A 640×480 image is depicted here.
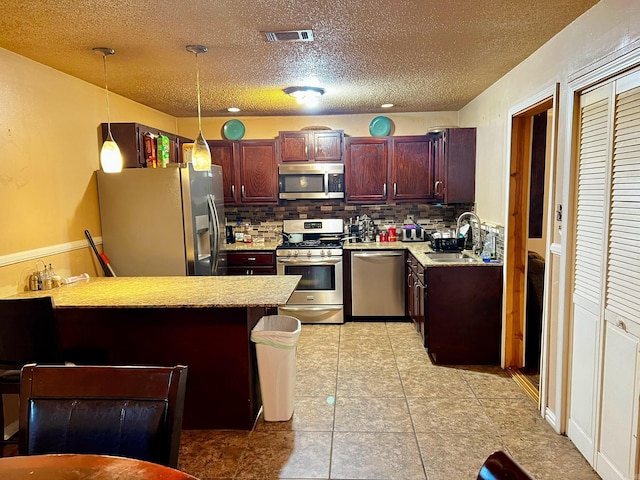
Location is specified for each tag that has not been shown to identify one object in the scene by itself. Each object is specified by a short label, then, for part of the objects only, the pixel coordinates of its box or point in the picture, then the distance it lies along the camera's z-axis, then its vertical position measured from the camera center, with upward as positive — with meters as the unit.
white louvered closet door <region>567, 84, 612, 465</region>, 2.09 -0.33
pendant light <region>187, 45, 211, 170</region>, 2.69 +0.31
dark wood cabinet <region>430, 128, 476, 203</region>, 4.30 +0.35
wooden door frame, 3.23 -0.24
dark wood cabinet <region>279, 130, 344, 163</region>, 4.83 +0.63
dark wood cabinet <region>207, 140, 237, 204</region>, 4.89 +0.49
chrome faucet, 3.96 -0.35
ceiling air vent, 2.36 +0.94
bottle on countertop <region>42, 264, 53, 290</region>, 2.79 -0.49
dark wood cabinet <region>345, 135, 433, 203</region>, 4.80 +0.35
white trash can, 2.63 -1.05
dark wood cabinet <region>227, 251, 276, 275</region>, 4.67 -0.66
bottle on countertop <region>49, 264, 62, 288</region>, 2.86 -0.49
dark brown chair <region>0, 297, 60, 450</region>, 2.01 -0.61
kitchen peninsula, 2.62 -0.85
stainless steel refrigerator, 3.48 -0.13
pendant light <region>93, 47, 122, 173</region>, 2.62 +0.31
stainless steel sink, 3.82 -0.54
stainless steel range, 4.66 -0.86
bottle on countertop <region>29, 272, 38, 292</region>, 2.75 -0.50
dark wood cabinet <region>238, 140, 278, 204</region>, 4.89 +0.36
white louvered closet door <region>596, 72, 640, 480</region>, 1.84 -0.47
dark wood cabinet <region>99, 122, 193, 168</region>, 3.64 +0.55
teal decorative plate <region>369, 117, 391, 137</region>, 5.05 +0.87
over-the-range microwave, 4.84 +0.24
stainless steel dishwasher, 4.63 -0.91
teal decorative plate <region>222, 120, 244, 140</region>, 5.13 +0.87
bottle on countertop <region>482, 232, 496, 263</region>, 3.60 -0.44
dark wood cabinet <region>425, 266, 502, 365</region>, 3.48 -0.95
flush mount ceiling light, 3.71 +0.96
